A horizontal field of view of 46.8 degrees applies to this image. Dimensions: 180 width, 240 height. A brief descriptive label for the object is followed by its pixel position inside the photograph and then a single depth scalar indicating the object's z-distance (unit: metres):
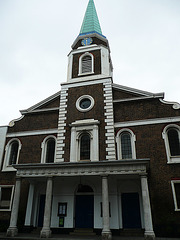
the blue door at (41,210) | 16.40
